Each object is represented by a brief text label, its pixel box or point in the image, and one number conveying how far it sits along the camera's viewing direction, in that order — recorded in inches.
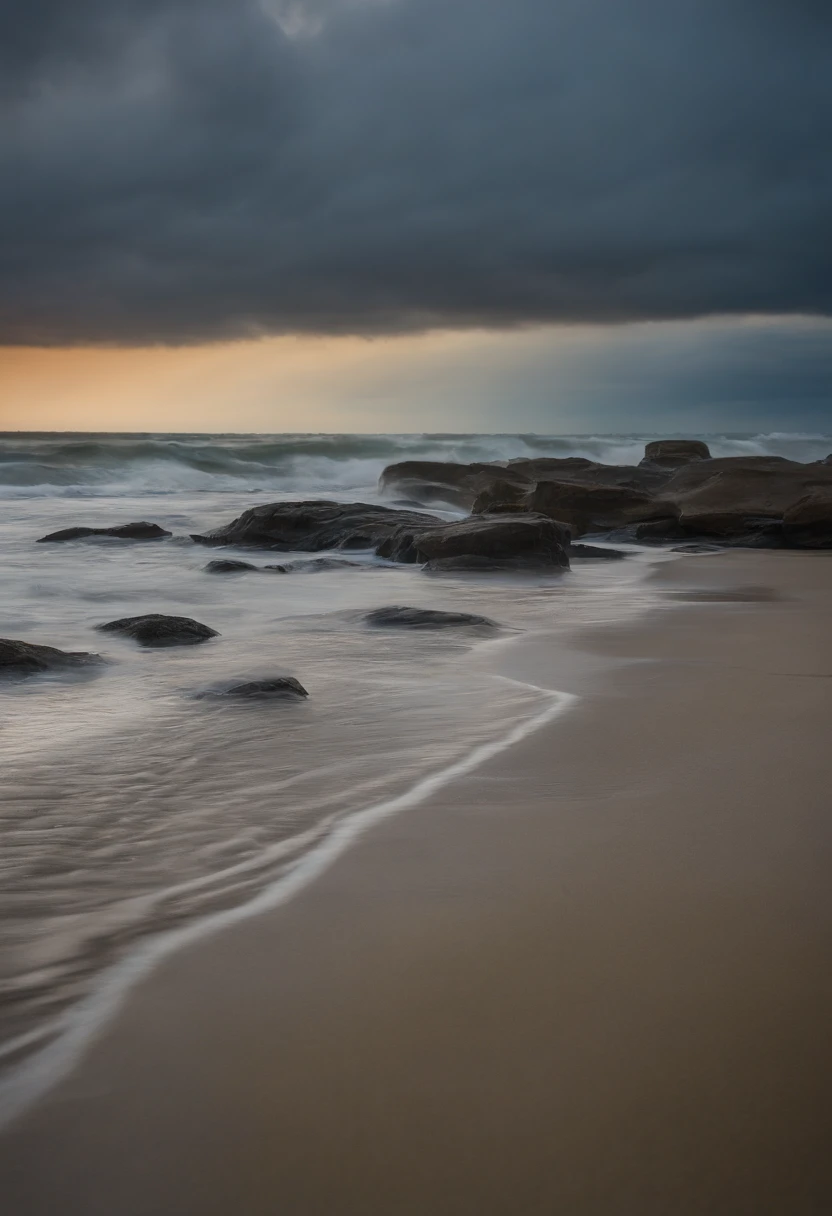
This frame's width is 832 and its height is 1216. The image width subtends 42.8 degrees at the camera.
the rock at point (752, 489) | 500.4
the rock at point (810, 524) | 423.5
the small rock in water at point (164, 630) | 193.9
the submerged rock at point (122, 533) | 454.9
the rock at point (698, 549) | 432.5
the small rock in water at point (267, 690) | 141.3
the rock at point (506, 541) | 342.3
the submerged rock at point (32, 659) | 157.2
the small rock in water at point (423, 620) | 212.4
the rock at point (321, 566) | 352.5
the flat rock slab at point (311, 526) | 434.0
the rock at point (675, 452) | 821.2
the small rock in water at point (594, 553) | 401.7
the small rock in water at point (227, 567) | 343.3
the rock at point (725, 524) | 466.9
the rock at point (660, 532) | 482.0
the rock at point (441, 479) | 689.0
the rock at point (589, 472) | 661.9
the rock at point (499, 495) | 548.4
